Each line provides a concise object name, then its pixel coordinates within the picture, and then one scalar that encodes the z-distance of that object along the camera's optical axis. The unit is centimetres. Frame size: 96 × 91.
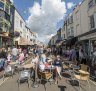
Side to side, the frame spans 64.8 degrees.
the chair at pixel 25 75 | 429
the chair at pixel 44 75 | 391
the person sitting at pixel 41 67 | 426
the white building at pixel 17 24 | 1580
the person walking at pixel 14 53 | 763
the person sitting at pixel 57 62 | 494
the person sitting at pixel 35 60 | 493
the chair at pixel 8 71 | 514
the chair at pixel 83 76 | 363
